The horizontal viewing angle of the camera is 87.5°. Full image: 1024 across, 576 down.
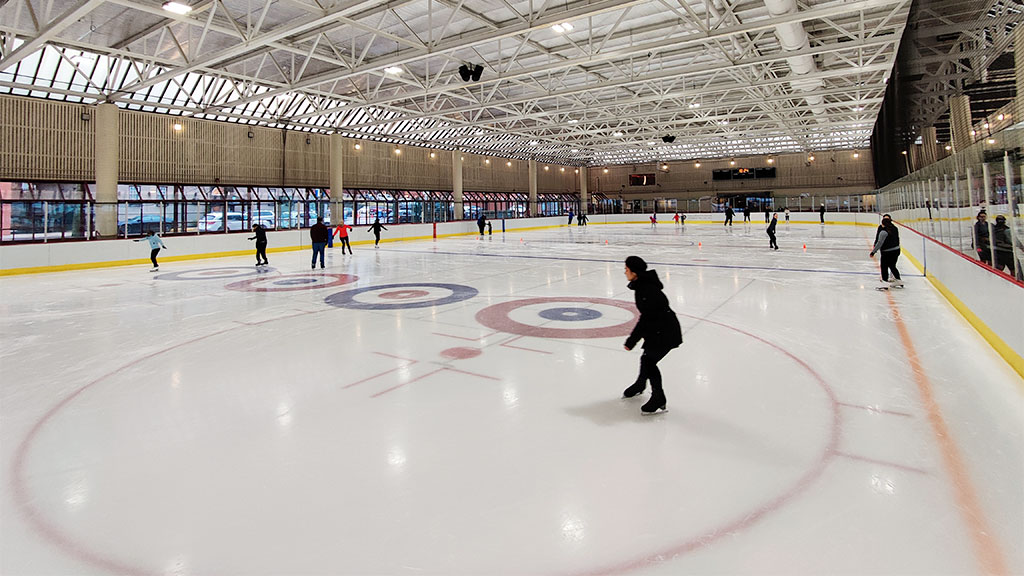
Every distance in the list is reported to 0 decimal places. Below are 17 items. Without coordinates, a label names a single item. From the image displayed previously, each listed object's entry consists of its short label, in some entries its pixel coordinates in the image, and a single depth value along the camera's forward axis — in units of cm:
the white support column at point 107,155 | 2169
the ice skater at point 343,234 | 2069
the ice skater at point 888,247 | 1060
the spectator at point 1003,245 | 554
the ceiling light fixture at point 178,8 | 1216
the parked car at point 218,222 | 2880
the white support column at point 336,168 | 3209
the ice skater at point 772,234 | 1985
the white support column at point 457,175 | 4050
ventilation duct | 1337
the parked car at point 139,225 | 2539
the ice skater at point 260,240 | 1639
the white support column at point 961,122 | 852
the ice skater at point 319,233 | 1484
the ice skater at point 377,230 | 2534
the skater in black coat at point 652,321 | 409
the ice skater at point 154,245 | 1574
